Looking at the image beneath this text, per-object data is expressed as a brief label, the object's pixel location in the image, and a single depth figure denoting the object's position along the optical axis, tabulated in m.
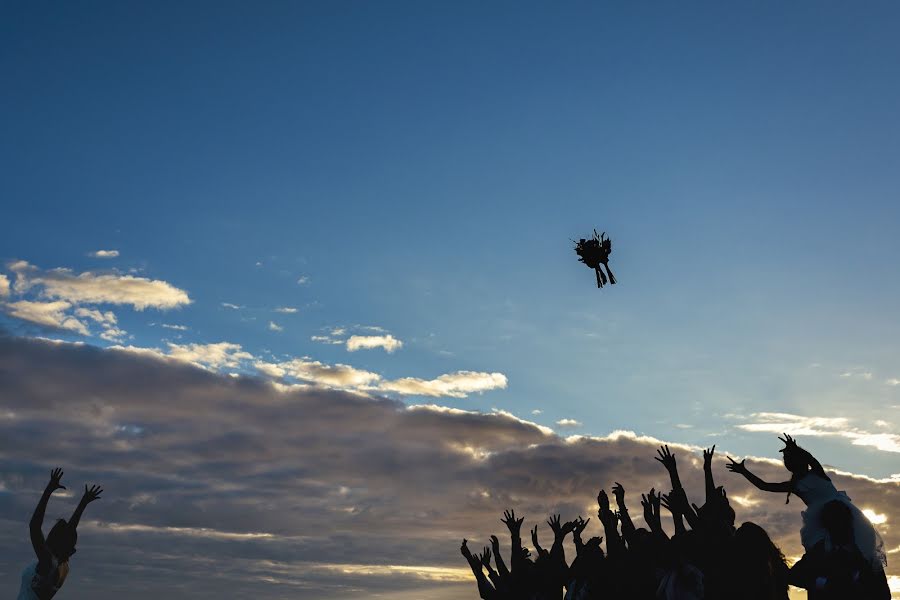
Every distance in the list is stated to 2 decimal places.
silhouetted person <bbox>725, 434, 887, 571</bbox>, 9.74
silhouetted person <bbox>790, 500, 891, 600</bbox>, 9.30
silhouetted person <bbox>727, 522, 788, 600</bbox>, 10.06
